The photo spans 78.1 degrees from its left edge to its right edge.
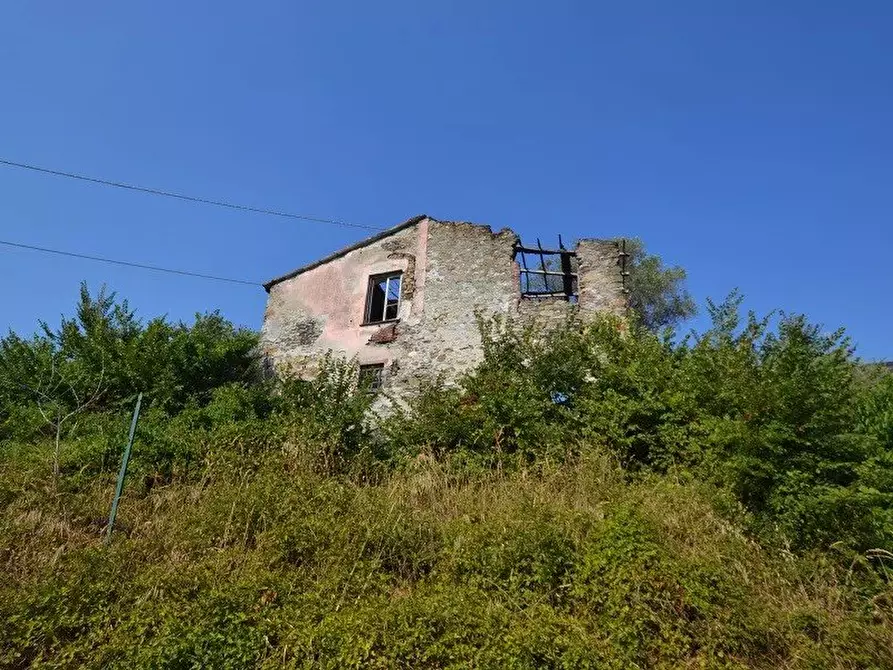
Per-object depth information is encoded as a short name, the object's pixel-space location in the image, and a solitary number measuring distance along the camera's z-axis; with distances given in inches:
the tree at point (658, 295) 935.0
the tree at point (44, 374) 449.7
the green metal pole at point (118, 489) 222.1
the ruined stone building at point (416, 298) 503.5
